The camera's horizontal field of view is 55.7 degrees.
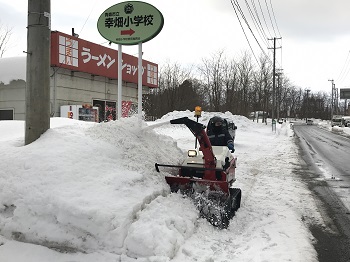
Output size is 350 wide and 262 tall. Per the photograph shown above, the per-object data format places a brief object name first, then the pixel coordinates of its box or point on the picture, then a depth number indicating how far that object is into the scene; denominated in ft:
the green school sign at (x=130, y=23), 24.11
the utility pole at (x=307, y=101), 353.92
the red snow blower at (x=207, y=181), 16.58
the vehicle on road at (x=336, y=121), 216.17
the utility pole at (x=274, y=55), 140.15
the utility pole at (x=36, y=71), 17.42
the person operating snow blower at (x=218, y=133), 22.48
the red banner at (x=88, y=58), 46.42
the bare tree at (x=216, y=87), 152.66
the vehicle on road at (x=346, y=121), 194.16
